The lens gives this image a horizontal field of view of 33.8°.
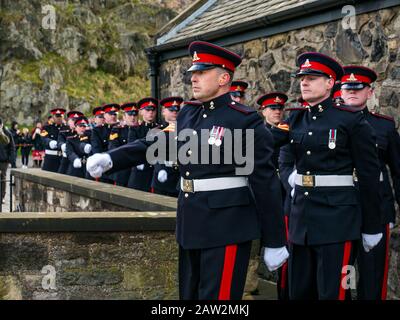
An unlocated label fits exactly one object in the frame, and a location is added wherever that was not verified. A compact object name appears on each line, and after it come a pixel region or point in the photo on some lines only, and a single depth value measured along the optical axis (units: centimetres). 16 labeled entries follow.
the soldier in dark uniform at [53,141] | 1479
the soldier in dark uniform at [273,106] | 699
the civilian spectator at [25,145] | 3012
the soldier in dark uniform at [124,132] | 1020
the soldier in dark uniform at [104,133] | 1145
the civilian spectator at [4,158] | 1493
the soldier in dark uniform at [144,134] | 934
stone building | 649
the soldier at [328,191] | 461
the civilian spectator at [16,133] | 3081
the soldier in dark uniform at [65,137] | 1369
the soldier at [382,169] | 561
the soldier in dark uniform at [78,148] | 1238
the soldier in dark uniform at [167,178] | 780
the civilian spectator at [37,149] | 2806
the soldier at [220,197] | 387
